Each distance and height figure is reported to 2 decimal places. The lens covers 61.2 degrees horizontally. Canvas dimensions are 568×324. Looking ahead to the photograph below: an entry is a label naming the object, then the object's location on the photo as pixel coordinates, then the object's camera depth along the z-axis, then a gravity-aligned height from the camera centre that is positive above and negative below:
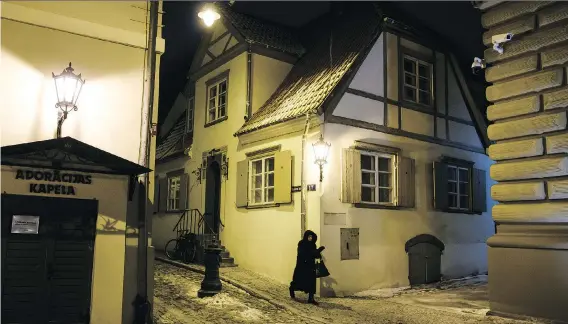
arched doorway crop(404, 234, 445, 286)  12.48 -1.08
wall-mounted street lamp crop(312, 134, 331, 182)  10.87 +1.47
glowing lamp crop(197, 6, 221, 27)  9.95 +4.16
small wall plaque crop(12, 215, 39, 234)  7.07 -0.18
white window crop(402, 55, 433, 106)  13.21 +3.80
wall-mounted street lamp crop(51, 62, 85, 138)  7.38 +1.86
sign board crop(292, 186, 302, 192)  11.45 +0.66
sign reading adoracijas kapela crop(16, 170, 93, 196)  7.20 +0.51
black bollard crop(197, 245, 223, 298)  10.09 -1.29
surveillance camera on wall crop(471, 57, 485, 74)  9.13 +2.92
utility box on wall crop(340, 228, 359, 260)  11.12 -0.61
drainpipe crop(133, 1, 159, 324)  7.93 +0.63
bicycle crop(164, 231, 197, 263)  14.22 -1.03
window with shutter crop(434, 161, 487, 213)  13.28 +0.91
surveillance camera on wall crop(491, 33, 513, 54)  8.45 +3.16
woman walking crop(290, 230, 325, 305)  9.87 -1.05
